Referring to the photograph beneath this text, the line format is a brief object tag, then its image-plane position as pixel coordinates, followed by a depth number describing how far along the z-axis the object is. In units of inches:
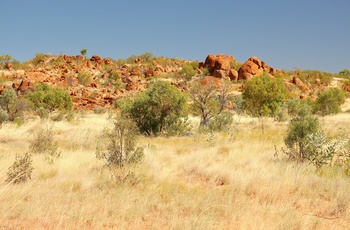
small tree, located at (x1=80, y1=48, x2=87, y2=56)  3602.4
